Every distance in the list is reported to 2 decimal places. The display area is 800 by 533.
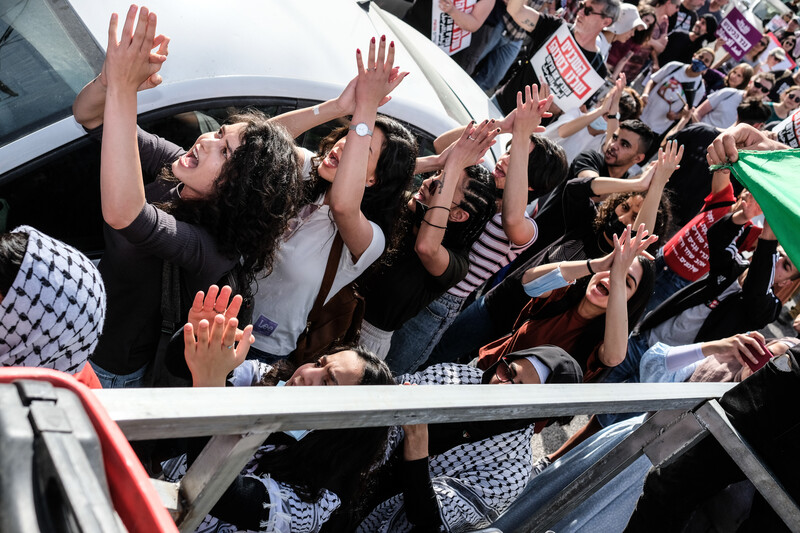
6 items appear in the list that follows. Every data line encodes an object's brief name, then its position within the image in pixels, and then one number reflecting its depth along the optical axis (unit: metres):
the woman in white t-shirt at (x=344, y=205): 2.27
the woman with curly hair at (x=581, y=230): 3.36
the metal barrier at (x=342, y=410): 0.86
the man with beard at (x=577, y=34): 4.80
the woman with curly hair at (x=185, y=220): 1.84
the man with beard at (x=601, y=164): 3.87
